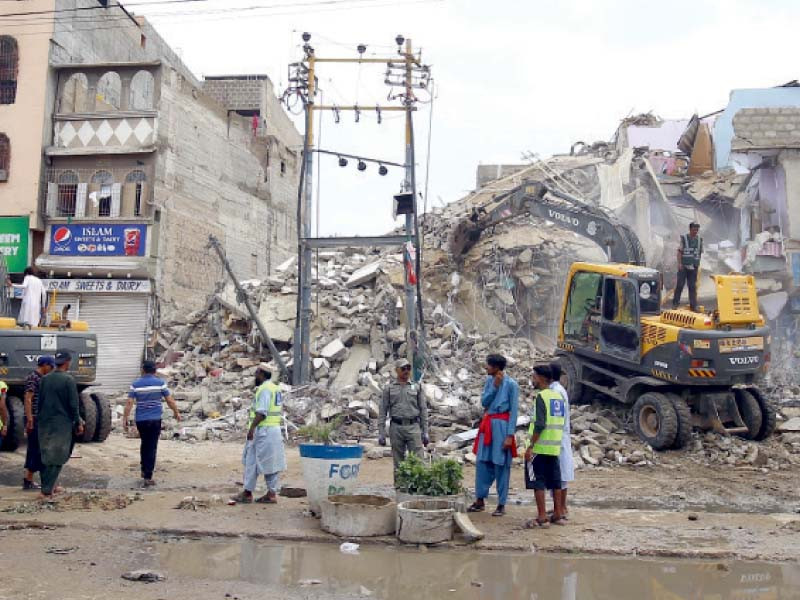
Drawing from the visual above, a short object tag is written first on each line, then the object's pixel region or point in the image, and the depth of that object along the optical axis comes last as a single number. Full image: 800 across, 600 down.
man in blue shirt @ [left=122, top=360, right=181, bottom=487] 9.09
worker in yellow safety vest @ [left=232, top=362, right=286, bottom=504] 8.18
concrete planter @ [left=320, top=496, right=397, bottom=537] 6.93
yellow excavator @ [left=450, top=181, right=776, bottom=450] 11.76
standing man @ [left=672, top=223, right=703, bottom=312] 13.03
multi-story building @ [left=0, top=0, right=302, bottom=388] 21.02
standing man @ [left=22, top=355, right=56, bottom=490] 8.77
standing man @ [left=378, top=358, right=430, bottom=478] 8.34
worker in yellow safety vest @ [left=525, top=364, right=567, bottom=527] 7.38
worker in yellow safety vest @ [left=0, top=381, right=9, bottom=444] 9.47
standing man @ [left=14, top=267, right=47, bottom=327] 13.29
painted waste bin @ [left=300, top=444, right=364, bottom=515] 7.54
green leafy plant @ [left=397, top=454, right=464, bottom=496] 7.32
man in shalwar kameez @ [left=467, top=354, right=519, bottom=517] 7.83
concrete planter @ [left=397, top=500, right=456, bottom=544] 6.73
